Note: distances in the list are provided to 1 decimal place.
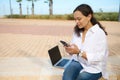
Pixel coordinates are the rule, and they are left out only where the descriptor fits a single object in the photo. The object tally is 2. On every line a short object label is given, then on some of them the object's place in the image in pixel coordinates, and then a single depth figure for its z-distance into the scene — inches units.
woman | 102.7
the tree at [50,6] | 818.8
